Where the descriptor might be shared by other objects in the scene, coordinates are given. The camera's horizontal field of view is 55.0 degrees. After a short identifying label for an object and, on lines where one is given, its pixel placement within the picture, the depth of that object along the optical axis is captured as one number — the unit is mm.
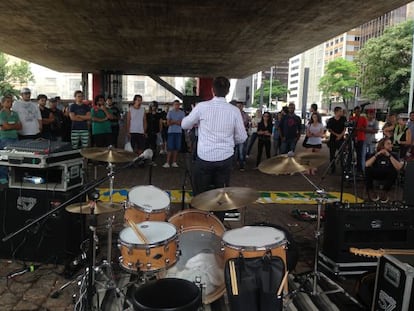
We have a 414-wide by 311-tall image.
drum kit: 3096
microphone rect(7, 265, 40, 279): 4246
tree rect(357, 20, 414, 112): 46094
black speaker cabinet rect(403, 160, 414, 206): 5094
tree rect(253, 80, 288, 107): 112000
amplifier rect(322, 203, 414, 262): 4320
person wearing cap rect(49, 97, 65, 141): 9970
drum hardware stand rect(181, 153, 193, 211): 5257
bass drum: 3512
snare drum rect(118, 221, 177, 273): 3070
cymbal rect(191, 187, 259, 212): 3681
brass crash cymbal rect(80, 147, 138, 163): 4195
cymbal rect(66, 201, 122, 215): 3604
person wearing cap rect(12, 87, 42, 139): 7695
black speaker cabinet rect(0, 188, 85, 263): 4465
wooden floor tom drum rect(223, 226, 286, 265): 3072
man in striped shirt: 4395
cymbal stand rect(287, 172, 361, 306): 3945
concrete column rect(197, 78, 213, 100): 36188
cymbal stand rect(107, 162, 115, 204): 3663
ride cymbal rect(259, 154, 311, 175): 4137
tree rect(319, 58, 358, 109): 81000
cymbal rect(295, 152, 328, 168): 4223
